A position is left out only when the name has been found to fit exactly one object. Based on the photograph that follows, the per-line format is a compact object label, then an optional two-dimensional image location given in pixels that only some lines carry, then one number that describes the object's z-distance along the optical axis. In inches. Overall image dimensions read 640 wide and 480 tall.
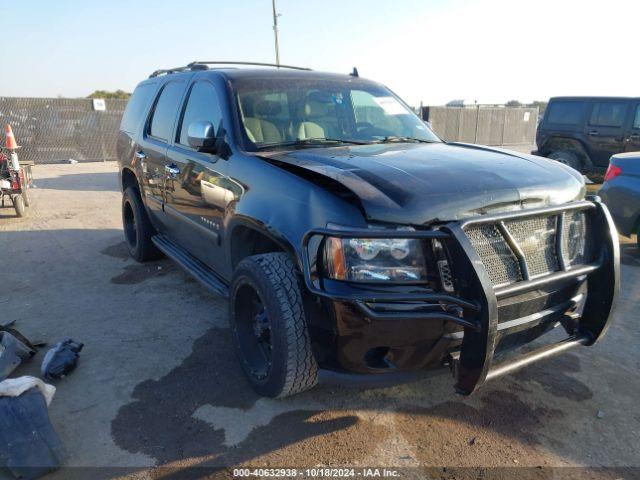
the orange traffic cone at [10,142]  338.7
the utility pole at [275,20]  975.0
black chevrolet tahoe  85.4
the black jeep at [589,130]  400.6
